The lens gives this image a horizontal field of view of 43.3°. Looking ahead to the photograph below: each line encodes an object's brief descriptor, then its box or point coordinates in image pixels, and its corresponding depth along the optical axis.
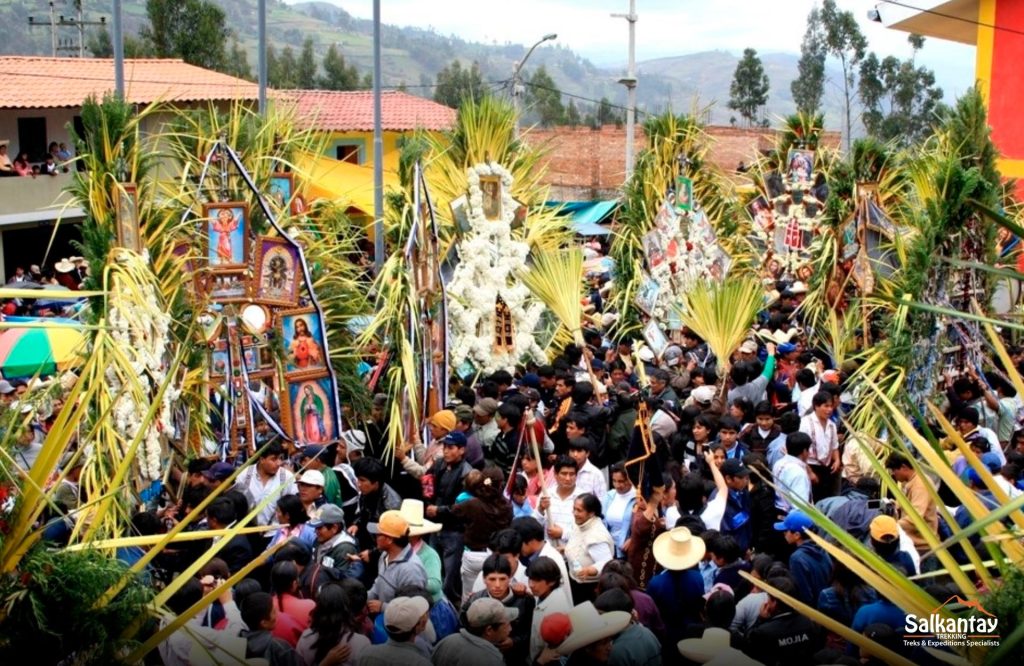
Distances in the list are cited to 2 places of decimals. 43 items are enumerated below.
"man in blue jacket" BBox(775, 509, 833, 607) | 5.64
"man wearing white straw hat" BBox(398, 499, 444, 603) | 5.88
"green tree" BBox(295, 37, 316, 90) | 58.14
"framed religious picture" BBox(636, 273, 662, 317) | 13.03
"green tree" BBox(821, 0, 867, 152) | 39.97
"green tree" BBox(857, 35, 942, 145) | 40.47
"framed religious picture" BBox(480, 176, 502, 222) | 11.06
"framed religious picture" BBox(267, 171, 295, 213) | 9.68
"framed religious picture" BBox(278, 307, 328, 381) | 8.82
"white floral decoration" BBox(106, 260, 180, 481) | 7.25
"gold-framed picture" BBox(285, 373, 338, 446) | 8.78
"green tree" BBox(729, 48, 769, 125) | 44.31
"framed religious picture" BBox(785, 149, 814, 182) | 14.54
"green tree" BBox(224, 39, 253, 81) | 39.88
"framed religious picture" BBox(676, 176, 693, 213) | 13.38
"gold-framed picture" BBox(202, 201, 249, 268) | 8.52
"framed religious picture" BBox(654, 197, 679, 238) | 13.26
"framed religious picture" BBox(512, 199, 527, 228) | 11.22
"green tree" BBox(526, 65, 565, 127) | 52.44
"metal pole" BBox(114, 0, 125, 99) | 11.48
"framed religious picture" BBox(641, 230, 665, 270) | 13.10
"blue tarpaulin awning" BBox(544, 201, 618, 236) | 23.30
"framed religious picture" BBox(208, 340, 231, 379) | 8.45
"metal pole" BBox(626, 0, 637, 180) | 21.67
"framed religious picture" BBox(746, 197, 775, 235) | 14.69
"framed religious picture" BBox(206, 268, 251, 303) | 8.51
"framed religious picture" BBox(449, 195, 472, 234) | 10.97
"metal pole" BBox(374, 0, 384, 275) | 12.43
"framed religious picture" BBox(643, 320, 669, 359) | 11.62
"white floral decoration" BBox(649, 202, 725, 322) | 13.02
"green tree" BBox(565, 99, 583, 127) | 55.28
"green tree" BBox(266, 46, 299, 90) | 49.59
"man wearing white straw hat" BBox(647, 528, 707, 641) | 5.60
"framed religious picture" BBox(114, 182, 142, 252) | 7.59
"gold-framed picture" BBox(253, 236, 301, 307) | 8.64
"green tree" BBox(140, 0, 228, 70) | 32.78
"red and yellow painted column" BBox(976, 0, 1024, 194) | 17.23
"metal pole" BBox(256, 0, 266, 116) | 14.21
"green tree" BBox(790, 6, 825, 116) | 46.09
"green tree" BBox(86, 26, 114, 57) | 50.75
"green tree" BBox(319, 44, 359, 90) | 55.69
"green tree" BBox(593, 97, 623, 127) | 50.31
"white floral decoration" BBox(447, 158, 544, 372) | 10.80
